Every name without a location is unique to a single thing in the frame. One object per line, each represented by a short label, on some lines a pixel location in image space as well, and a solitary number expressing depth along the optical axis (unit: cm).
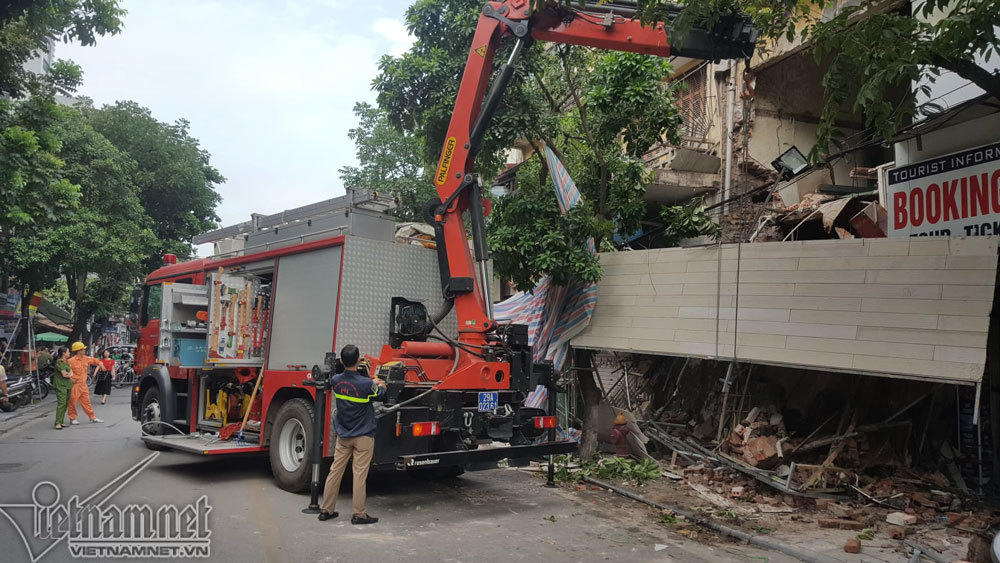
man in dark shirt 668
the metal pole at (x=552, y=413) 827
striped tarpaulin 1005
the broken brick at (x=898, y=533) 644
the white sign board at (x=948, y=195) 810
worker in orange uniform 1422
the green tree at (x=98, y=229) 2247
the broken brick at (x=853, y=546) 602
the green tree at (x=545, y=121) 965
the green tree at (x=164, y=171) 3012
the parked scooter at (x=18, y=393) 1634
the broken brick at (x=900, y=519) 682
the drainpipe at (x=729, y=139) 1403
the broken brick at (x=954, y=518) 676
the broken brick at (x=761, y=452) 836
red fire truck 742
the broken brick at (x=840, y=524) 677
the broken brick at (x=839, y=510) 717
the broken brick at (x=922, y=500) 732
